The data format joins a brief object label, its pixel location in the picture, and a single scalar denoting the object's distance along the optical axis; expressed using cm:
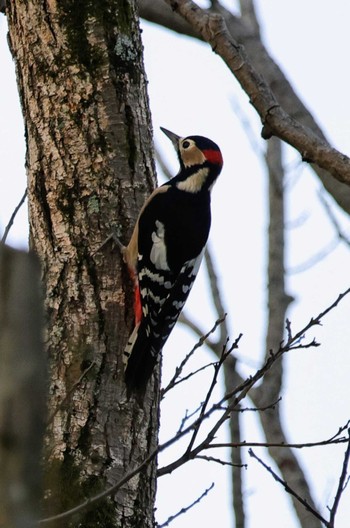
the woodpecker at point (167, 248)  735
